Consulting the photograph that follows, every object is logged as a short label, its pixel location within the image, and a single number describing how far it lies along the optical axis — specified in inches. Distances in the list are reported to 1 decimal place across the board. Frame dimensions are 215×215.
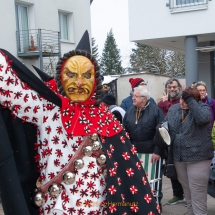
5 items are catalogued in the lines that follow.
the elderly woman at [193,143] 165.9
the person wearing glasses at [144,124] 190.7
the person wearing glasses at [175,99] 219.6
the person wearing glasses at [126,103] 251.9
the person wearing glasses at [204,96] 222.8
